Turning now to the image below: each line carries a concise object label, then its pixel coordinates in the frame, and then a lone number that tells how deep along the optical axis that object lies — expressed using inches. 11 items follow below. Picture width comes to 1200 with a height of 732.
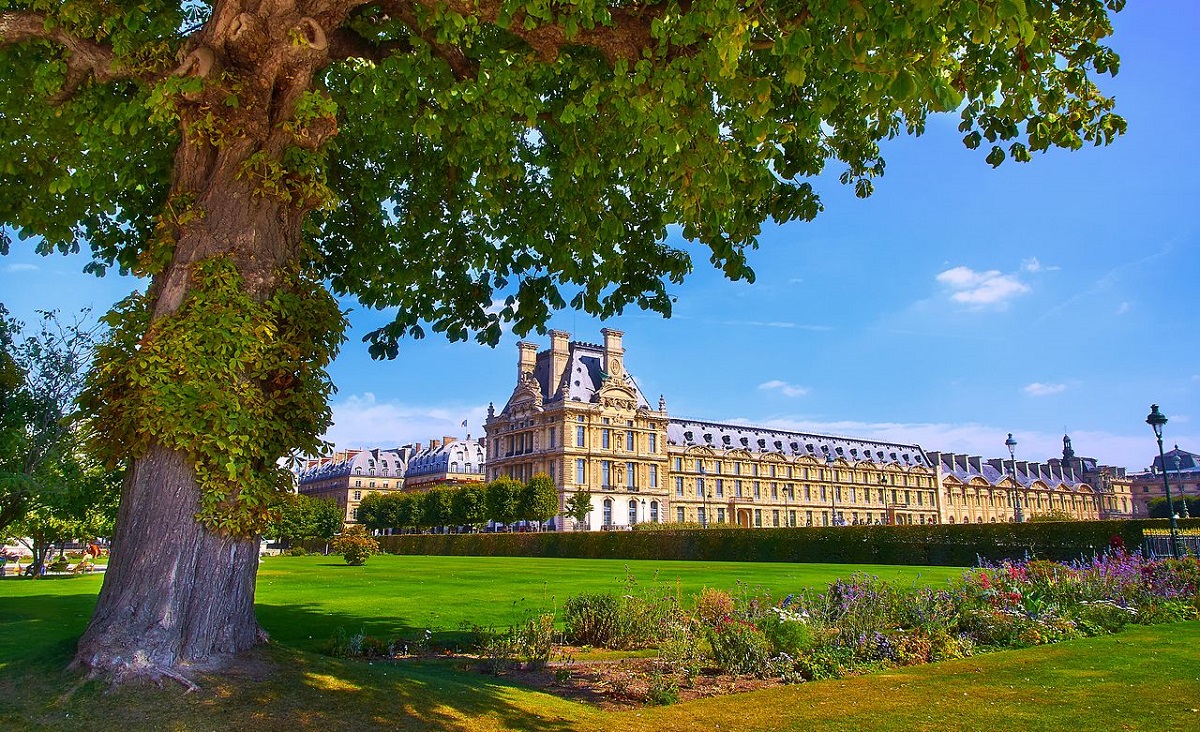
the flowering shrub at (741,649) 336.5
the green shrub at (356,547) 1331.2
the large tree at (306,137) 227.1
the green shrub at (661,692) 286.5
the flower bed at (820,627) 329.7
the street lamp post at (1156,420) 969.5
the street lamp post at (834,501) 4009.4
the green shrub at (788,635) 343.9
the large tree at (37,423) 538.0
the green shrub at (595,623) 411.8
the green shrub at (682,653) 321.1
